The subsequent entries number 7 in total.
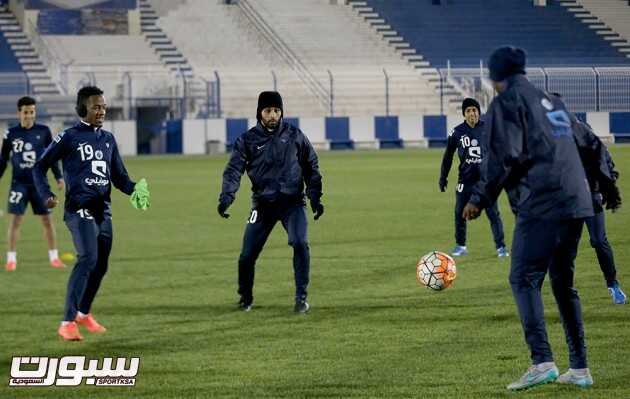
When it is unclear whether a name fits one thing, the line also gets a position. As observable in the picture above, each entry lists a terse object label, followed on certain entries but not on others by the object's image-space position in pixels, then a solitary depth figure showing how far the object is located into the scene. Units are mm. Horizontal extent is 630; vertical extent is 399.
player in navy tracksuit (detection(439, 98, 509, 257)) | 16859
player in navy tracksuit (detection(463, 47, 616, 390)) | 8164
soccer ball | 12672
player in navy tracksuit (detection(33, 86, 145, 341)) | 11211
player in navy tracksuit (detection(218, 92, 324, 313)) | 12469
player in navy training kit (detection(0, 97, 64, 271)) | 16375
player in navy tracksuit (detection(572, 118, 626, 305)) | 8750
